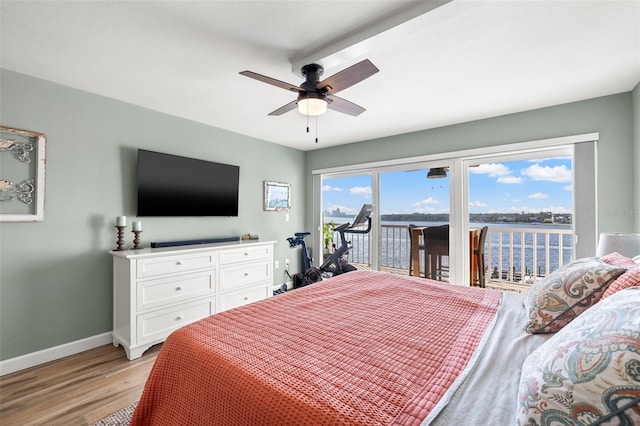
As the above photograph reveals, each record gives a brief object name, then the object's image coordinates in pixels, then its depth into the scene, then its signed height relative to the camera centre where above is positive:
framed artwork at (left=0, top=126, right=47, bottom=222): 2.22 +0.34
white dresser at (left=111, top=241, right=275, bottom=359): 2.47 -0.72
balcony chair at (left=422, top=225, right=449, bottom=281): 3.65 -0.45
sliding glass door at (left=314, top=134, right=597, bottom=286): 2.88 +0.09
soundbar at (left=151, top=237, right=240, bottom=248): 3.00 -0.30
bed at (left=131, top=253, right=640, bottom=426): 0.75 -0.52
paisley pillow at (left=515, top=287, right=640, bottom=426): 0.56 -0.36
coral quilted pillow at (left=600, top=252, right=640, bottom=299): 0.99 -0.23
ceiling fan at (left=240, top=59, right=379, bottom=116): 1.75 +0.89
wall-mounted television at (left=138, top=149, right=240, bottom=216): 2.97 +0.35
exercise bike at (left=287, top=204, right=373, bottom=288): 4.01 -0.59
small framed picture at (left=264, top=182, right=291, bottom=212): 4.32 +0.32
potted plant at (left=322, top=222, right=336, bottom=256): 4.86 -0.37
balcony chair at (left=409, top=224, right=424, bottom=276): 3.93 -0.38
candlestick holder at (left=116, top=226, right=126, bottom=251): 2.71 -0.21
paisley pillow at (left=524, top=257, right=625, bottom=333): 1.16 -0.34
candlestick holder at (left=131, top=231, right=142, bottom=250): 2.82 -0.25
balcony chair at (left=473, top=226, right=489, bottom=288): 3.54 -0.48
